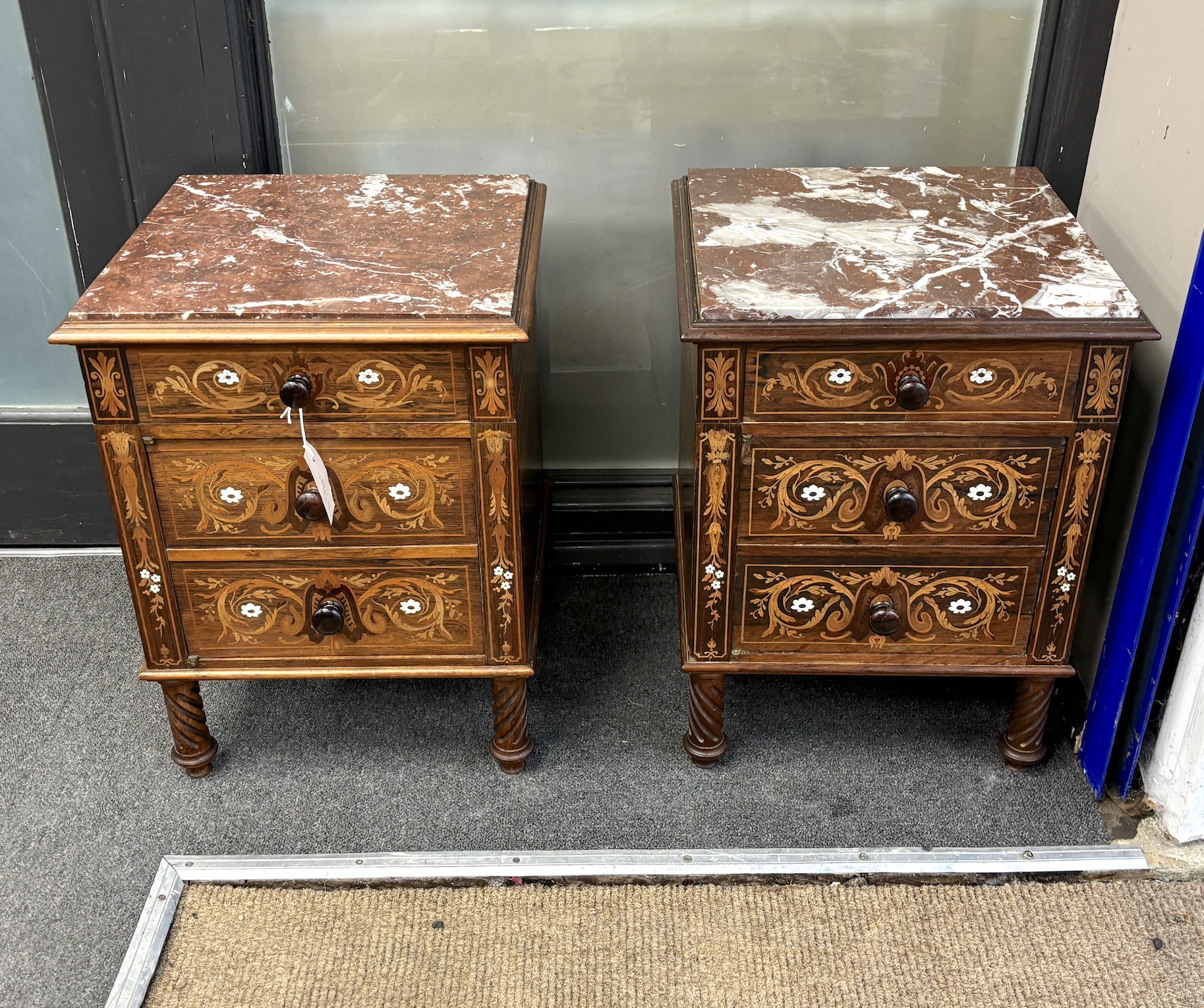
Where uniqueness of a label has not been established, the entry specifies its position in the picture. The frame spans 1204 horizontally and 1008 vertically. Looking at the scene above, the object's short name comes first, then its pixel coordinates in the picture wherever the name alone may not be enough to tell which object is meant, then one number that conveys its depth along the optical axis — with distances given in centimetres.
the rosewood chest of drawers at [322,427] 150
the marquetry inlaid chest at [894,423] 150
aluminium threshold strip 171
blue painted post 155
